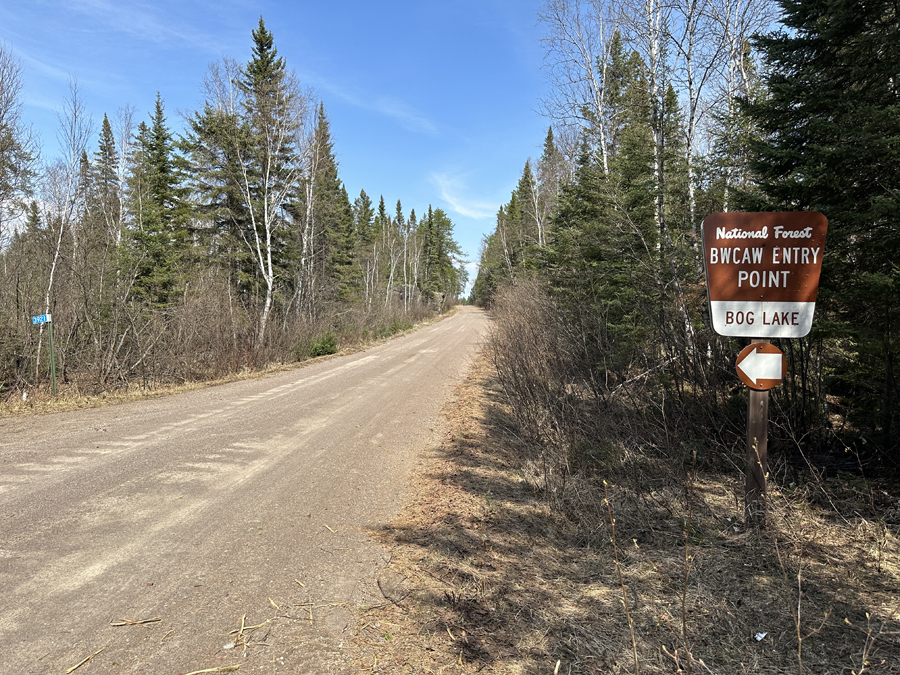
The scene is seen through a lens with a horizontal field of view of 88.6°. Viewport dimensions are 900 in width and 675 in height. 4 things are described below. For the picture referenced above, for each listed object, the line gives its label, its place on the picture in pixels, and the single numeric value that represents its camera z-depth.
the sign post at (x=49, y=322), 9.86
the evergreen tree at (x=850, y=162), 4.07
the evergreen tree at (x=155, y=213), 16.23
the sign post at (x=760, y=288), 3.58
